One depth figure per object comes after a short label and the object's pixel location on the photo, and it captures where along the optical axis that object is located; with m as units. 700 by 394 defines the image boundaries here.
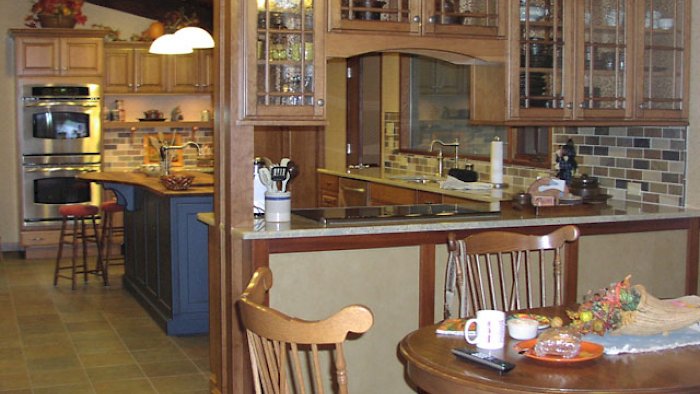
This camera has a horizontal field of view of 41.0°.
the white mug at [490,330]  2.47
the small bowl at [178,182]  6.21
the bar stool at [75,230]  7.77
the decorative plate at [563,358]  2.35
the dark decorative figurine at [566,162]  5.30
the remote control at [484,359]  2.27
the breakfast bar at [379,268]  3.92
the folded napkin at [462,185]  5.86
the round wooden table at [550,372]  2.17
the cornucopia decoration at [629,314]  2.50
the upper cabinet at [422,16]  4.08
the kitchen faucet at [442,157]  6.73
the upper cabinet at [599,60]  4.58
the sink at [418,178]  6.40
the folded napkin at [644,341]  2.46
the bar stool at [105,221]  7.71
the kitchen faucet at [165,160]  7.45
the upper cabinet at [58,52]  9.16
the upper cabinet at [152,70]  9.58
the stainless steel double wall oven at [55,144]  9.18
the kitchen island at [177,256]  6.04
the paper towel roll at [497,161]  5.96
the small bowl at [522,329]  2.56
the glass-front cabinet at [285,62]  3.94
